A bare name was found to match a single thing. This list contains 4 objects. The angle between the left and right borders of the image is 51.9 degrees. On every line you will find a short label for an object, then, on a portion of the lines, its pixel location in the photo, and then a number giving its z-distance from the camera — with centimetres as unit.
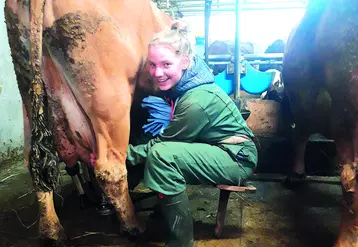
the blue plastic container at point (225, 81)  377
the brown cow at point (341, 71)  174
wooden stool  218
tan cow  188
